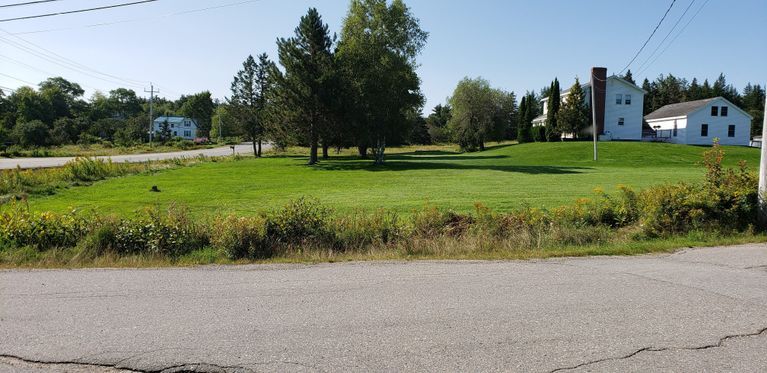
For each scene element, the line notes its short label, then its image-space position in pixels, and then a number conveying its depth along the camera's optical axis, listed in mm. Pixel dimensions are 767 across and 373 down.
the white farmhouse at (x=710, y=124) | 64250
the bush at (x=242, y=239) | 8766
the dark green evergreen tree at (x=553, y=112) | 69062
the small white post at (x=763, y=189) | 9906
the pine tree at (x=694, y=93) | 115294
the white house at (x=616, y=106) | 65875
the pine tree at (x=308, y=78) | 40281
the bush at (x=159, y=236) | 8961
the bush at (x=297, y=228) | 9328
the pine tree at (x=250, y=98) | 64750
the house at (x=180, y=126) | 139875
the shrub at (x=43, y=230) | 9273
